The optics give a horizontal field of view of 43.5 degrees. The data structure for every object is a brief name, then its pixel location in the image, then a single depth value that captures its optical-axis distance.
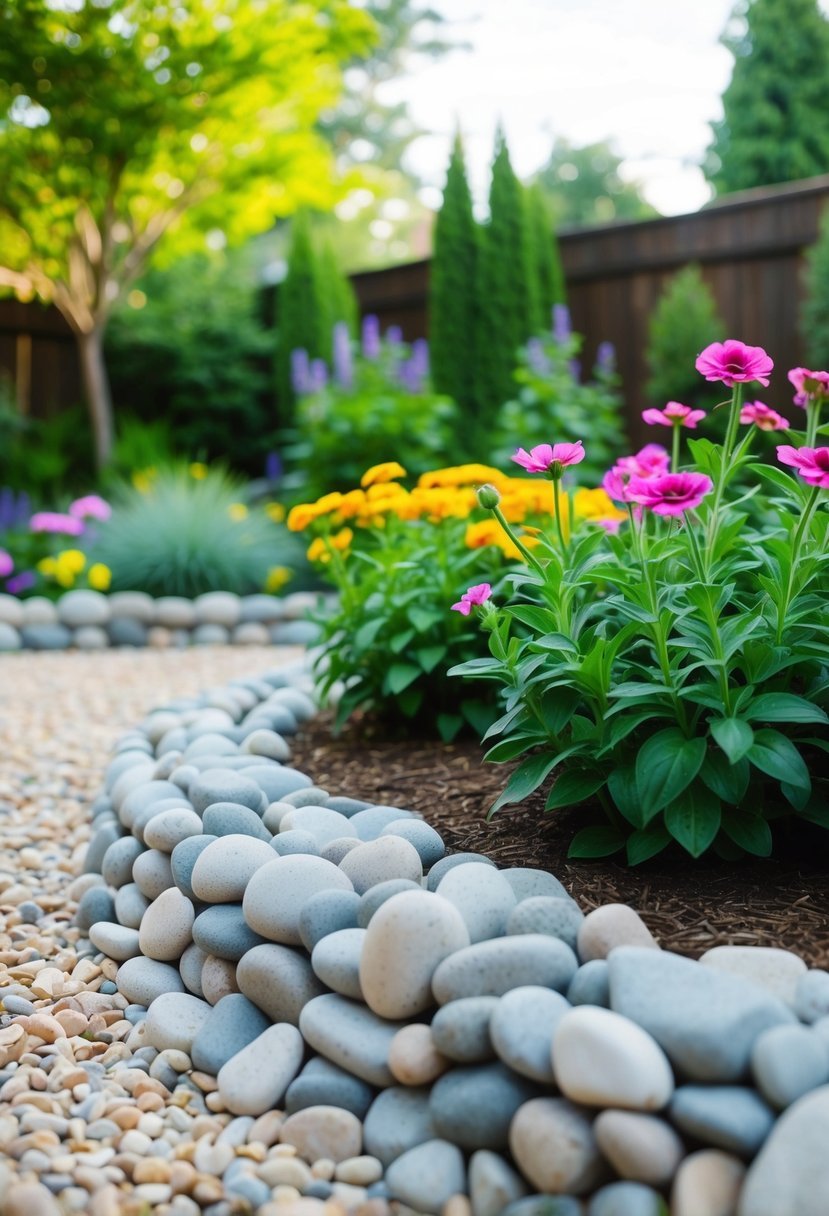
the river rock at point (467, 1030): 1.31
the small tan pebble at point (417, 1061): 1.36
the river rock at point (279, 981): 1.58
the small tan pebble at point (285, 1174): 1.31
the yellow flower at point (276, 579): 6.08
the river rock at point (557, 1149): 1.17
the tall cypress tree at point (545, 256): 7.75
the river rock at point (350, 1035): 1.42
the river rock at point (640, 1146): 1.13
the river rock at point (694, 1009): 1.19
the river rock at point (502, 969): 1.38
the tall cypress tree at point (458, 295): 7.37
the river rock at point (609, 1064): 1.17
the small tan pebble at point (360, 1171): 1.31
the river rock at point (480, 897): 1.54
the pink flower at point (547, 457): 1.70
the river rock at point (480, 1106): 1.27
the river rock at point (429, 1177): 1.25
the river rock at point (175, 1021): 1.65
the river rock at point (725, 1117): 1.13
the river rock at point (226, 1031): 1.58
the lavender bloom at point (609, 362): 7.54
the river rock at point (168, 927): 1.85
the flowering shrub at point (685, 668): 1.56
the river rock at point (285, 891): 1.64
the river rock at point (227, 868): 1.77
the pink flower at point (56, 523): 5.97
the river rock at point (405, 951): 1.41
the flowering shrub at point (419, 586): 2.53
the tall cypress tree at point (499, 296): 7.28
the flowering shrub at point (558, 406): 6.16
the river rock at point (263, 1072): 1.47
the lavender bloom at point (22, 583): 5.93
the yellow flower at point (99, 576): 5.78
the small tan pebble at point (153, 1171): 1.32
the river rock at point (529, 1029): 1.25
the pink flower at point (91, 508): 6.27
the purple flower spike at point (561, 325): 6.63
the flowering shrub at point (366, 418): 6.52
